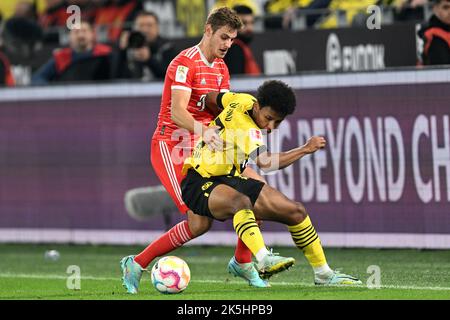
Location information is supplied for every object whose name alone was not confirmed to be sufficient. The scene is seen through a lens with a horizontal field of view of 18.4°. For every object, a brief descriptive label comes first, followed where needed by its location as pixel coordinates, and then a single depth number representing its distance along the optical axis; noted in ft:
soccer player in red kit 36.01
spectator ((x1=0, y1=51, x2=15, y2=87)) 61.72
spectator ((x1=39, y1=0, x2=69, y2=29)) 71.15
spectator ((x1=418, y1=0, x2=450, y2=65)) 47.01
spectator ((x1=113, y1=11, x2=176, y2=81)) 56.03
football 34.88
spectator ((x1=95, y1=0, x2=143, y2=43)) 68.03
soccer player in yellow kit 33.94
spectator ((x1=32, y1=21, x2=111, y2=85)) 58.39
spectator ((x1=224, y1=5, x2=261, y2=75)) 53.36
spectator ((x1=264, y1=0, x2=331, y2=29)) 54.44
